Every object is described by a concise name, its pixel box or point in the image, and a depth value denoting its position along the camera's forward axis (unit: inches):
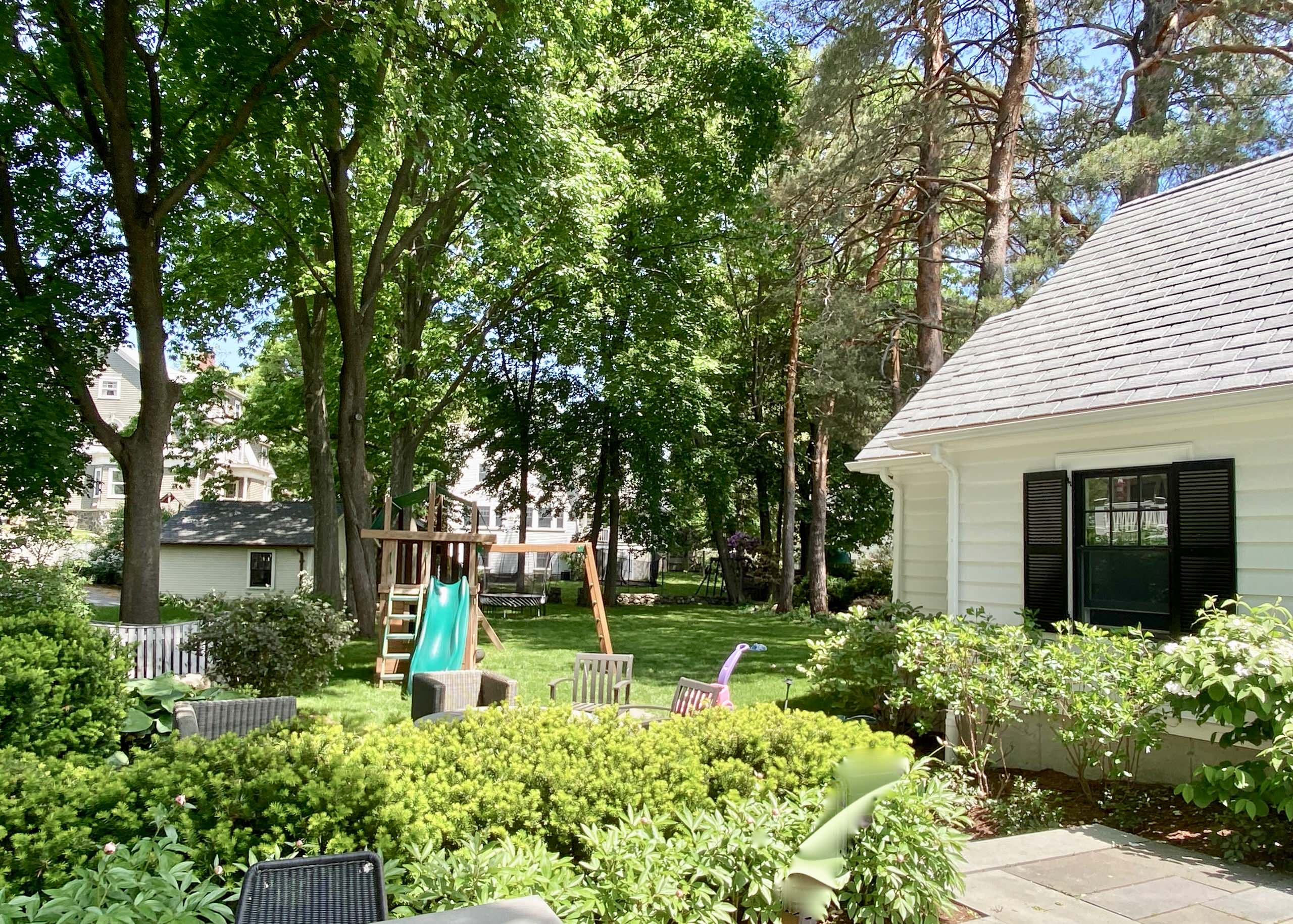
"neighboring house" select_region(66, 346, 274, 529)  1398.9
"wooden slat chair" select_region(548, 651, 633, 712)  336.2
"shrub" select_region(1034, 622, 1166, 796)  217.3
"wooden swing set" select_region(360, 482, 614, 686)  459.5
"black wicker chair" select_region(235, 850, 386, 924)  117.3
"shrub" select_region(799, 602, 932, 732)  314.0
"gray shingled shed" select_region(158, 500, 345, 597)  1059.3
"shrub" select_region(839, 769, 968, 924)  148.2
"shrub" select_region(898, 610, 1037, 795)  244.5
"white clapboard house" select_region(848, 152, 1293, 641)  236.5
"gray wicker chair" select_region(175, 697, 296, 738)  225.6
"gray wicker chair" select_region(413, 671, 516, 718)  308.8
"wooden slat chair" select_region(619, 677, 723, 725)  279.1
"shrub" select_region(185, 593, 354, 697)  381.1
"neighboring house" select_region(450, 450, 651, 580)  1553.9
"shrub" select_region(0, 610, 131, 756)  187.3
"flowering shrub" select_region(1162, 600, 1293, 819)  182.7
